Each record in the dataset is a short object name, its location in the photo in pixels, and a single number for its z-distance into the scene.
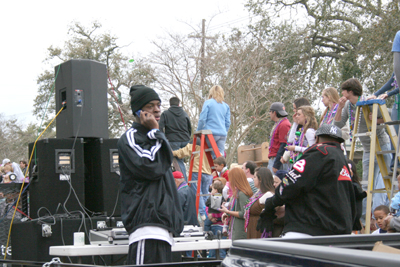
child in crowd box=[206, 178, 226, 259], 7.00
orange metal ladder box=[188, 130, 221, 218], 8.24
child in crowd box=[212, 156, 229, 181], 8.09
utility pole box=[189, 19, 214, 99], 20.48
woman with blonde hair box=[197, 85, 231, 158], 8.66
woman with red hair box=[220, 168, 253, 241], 6.05
